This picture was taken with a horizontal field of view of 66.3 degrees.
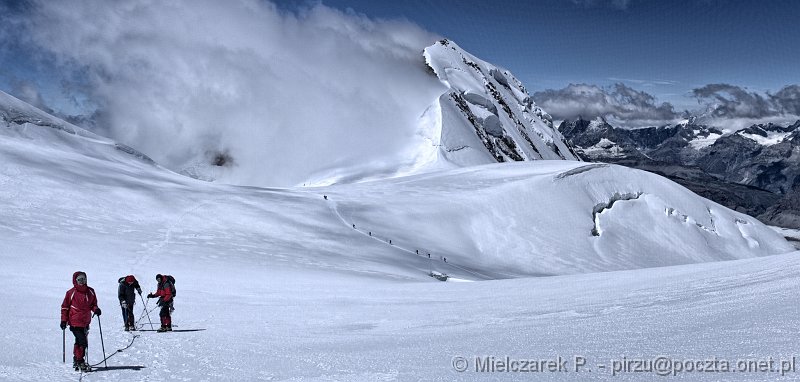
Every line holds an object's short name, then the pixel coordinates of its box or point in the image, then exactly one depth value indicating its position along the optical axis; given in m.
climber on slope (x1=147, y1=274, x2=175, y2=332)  15.27
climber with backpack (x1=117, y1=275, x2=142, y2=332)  15.04
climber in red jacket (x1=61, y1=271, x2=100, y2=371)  10.64
